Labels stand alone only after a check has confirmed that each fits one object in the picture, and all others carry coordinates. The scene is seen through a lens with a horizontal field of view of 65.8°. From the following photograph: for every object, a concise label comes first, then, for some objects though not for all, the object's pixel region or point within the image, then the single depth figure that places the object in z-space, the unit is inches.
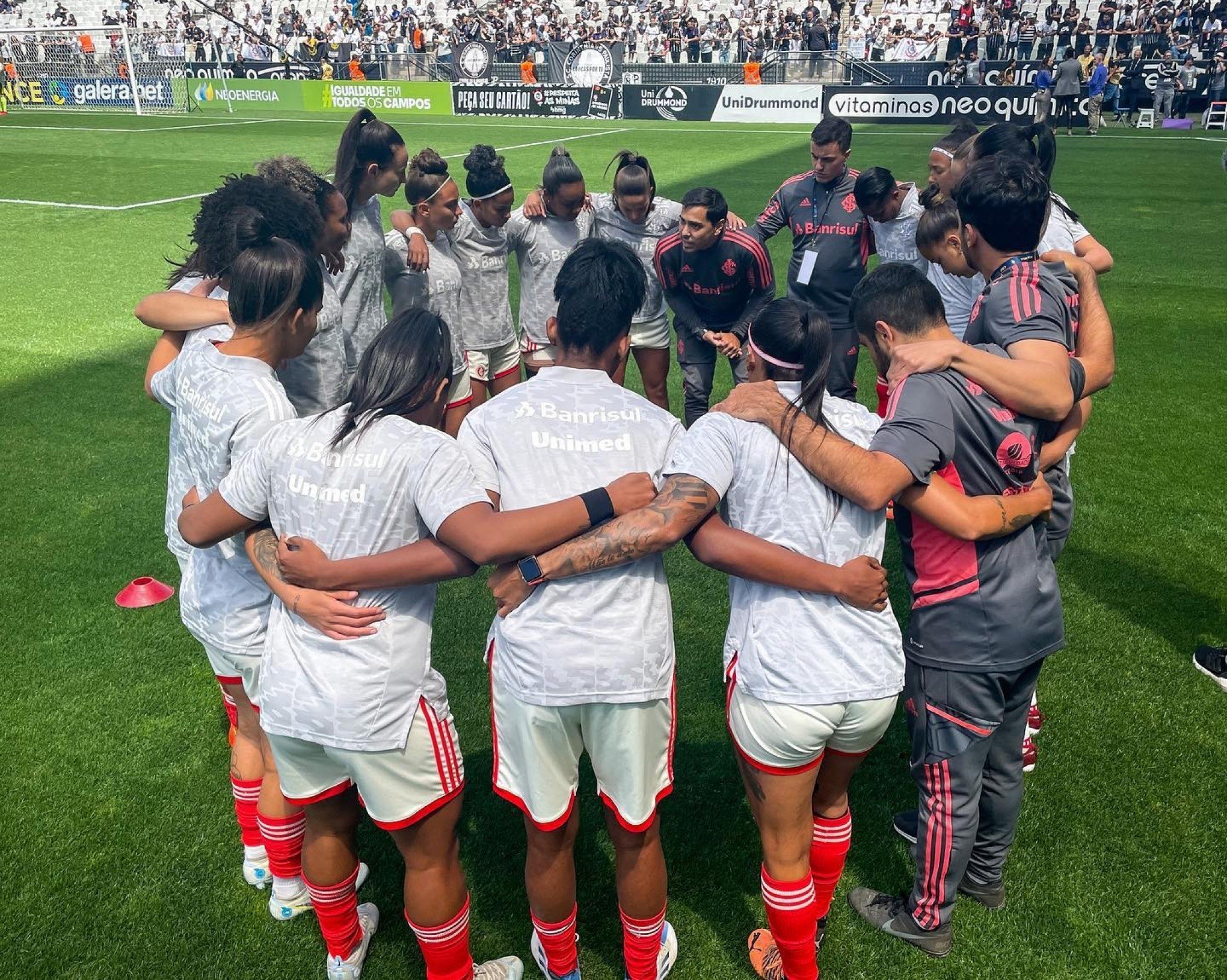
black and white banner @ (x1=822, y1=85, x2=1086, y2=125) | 1072.8
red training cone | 220.4
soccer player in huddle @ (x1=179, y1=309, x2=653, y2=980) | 101.6
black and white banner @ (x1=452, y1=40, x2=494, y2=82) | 1469.0
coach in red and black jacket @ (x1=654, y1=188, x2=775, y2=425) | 241.0
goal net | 1451.8
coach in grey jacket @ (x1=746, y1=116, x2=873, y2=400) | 277.4
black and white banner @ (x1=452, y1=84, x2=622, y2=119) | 1298.0
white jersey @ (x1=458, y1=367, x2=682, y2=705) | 106.1
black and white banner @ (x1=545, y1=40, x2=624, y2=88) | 1358.3
